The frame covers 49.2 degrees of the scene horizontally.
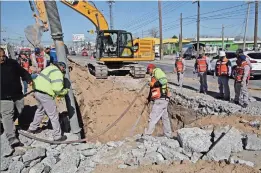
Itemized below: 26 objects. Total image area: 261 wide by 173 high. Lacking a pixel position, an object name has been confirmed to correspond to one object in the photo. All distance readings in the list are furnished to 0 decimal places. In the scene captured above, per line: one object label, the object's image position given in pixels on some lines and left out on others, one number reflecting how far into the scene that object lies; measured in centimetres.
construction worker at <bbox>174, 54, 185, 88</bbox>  1286
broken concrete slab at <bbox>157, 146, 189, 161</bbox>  509
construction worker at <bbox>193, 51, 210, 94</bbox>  1159
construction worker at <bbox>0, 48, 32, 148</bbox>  528
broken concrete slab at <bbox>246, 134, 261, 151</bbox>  525
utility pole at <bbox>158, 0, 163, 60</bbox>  4081
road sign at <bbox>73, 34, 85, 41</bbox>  10005
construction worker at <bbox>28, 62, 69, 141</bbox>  575
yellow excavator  1459
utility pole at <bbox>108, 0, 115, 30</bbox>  5268
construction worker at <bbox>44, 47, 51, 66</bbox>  1357
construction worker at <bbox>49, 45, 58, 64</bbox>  1330
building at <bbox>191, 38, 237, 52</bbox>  5491
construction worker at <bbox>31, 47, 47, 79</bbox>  1304
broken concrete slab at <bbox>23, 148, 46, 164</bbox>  517
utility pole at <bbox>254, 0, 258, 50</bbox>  3092
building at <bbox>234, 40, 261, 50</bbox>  7675
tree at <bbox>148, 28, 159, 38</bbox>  9218
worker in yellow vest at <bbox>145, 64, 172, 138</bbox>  740
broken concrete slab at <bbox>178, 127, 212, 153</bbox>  521
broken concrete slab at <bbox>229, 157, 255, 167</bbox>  464
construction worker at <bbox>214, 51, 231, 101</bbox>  1027
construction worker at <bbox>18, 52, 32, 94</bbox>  1220
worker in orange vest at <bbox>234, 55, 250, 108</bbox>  894
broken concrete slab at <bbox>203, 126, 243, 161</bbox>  495
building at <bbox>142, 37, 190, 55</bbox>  6331
